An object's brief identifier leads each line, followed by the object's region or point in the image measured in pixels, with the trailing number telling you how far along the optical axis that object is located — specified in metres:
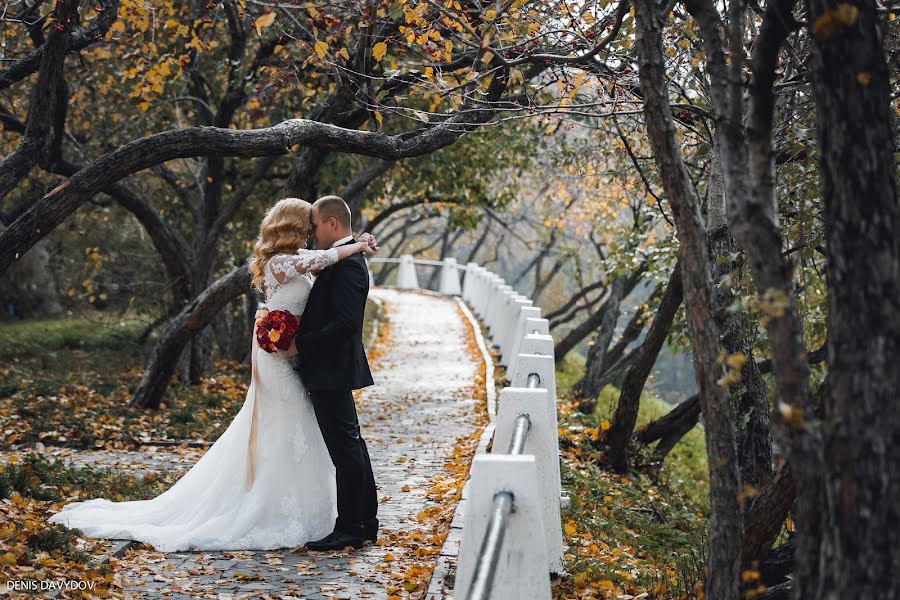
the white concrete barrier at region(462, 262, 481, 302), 25.86
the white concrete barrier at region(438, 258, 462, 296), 31.52
